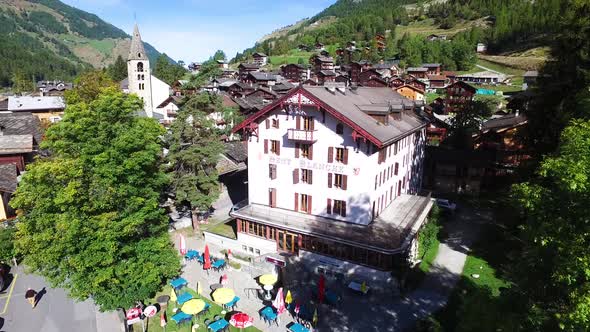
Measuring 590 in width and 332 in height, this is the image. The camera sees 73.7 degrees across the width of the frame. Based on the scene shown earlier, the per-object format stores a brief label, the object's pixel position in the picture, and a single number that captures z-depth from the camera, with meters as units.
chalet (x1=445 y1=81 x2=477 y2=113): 86.00
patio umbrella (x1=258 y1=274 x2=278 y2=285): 27.17
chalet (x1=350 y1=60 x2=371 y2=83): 122.69
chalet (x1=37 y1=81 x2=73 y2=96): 120.91
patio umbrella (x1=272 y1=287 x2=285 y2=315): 24.80
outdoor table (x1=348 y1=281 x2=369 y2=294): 27.62
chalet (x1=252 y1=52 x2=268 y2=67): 178.30
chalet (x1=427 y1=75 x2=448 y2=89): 115.25
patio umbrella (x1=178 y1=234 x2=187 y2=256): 33.44
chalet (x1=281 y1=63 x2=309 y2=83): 133.14
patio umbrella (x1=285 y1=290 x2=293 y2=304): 25.97
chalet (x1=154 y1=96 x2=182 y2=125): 79.56
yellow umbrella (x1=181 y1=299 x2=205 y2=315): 23.83
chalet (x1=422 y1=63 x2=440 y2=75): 124.06
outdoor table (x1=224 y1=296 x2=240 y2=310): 25.64
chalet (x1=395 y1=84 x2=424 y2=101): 98.25
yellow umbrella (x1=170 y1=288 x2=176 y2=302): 27.00
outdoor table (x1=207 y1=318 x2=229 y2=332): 23.55
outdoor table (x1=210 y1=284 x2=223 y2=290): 28.29
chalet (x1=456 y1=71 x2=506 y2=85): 116.19
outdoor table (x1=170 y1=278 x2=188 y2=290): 27.97
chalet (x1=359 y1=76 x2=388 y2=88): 103.93
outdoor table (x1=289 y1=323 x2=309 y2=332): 23.30
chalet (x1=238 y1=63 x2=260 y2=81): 143.62
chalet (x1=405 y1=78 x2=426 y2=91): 102.62
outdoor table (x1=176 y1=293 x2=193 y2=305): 26.23
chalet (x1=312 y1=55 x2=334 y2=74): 147.38
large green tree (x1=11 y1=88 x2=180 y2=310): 21.83
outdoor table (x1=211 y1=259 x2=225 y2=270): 31.00
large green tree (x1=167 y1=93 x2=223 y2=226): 36.09
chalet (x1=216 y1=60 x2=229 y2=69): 184.10
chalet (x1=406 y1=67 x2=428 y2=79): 120.12
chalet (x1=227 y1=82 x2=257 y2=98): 101.41
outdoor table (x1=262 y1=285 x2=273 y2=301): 26.91
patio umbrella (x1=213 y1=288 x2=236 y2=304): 25.16
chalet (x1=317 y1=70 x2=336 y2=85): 120.44
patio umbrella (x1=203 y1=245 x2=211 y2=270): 31.19
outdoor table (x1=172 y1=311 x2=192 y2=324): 24.64
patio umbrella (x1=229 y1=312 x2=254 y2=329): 23.42
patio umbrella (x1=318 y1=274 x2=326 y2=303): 26.74
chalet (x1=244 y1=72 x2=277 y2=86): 116.69
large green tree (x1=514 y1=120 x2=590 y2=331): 11.10
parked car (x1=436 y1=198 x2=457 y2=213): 41.56
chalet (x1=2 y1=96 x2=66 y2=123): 76.56
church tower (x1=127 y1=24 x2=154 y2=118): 75.13
